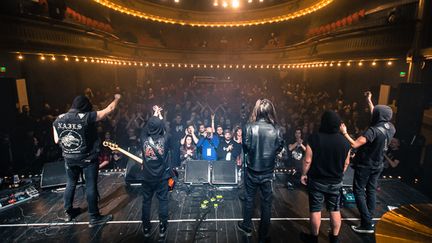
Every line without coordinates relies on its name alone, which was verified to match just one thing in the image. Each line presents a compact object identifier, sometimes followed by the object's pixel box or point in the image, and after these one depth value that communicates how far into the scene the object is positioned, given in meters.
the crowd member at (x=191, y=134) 6.11
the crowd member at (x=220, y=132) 6.28
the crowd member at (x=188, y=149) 6.10
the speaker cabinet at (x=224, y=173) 5.13
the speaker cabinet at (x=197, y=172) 5.18
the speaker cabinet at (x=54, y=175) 5.19
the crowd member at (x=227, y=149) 6.07
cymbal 1.82
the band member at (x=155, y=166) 3.57
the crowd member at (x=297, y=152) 5.82
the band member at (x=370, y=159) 3.68
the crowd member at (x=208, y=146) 6.00
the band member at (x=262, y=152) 3.43
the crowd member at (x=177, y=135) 6.30
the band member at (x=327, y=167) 3.13
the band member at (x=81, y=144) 3.75
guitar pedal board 4.61
